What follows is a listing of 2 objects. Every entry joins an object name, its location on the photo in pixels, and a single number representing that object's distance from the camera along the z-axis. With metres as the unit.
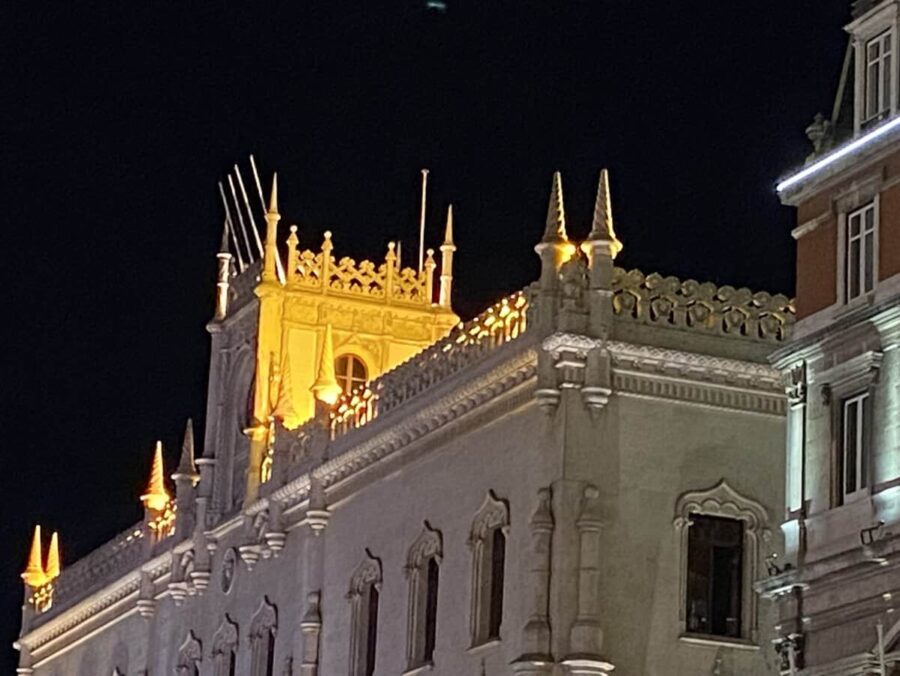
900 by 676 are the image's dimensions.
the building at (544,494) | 44.69
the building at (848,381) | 36.00
